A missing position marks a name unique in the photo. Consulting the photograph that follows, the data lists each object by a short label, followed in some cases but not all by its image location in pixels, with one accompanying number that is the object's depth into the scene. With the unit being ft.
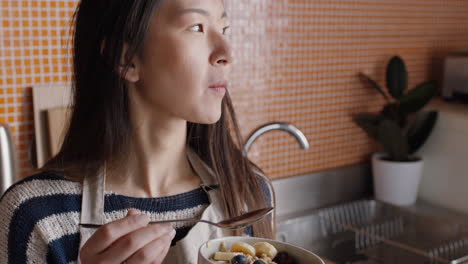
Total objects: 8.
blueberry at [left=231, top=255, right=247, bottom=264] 2.40
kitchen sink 5.70
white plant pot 6.31
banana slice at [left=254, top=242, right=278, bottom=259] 2.59
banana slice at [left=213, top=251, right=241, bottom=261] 2.49
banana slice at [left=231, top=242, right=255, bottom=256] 2.58
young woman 2.95
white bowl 2.47
